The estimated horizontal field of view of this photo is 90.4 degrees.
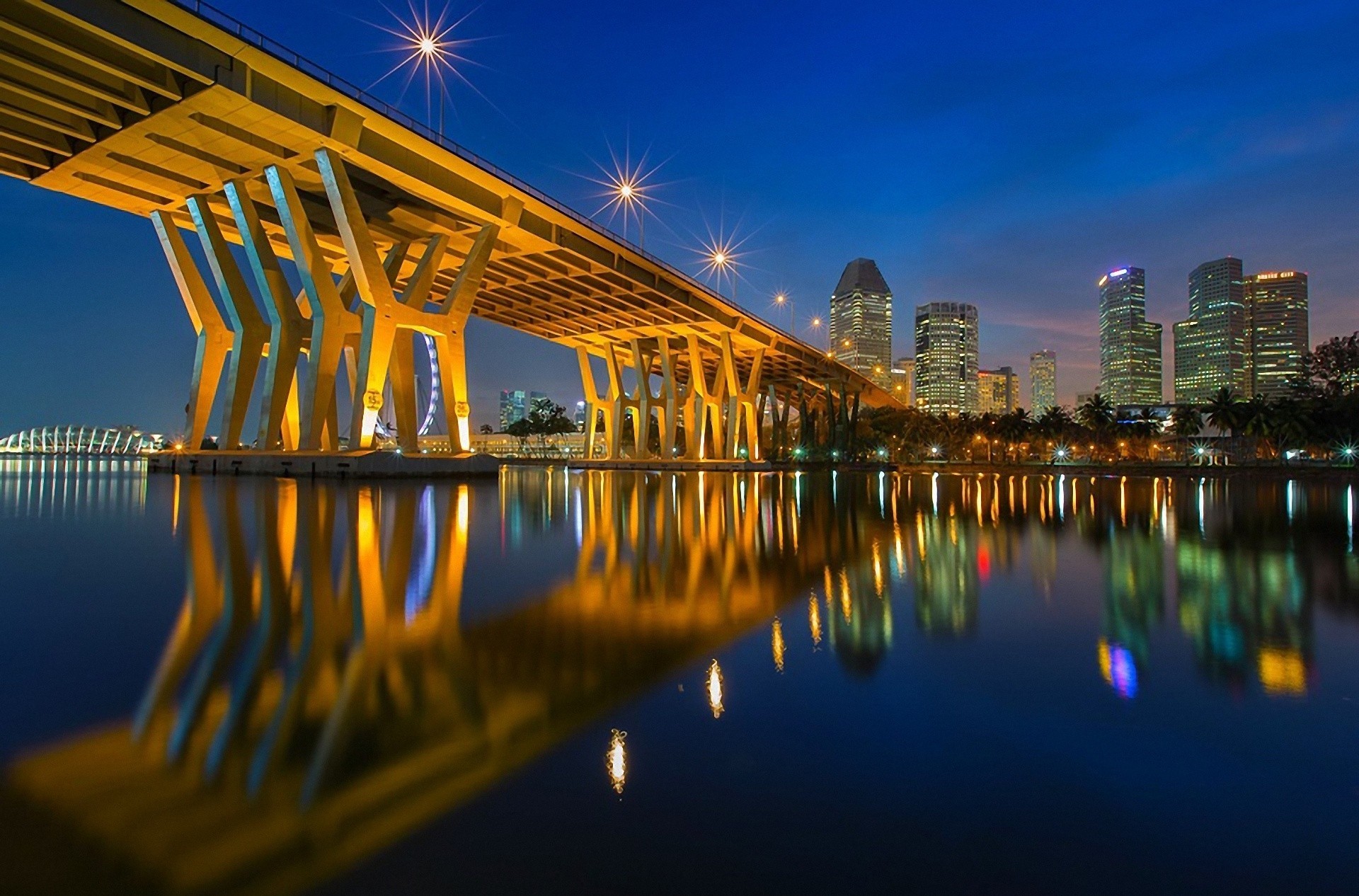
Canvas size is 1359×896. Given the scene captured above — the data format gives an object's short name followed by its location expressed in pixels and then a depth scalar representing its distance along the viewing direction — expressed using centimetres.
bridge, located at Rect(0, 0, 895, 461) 2009
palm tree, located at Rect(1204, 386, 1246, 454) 7000
